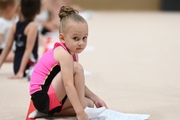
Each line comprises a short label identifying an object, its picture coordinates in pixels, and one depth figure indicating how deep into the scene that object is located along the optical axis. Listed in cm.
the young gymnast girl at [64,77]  388
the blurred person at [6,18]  700
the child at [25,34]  627
